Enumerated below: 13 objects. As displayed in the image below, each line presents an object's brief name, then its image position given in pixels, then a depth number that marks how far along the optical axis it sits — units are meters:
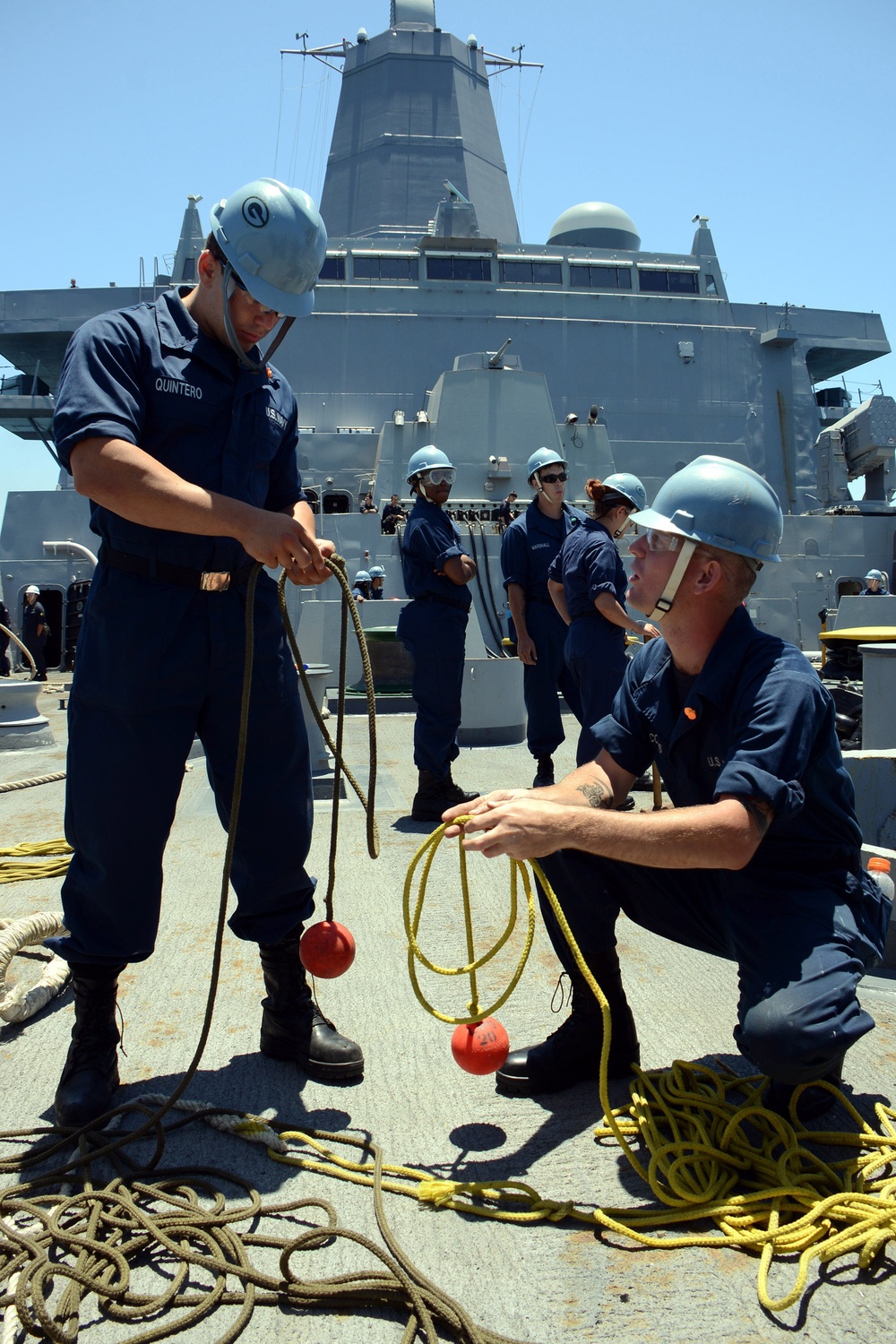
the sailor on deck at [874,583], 13.94
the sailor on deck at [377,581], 14.33
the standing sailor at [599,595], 4.42
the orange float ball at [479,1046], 1.85
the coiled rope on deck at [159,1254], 1.37
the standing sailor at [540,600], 5.20
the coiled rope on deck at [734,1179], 1.53
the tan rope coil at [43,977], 2.34
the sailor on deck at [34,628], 14.41
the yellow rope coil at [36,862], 3.59
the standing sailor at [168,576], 1.86
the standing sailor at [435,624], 4.85
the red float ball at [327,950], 2.06
